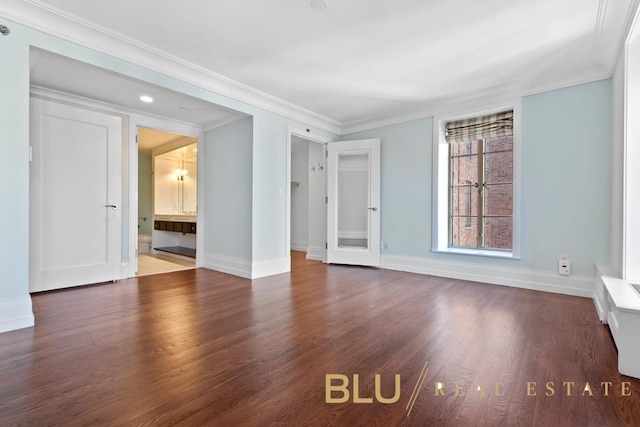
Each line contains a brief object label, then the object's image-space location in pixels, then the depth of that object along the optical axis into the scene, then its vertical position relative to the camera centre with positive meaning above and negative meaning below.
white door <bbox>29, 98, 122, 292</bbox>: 3.32 +0.16
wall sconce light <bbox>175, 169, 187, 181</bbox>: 7.39 +0.90
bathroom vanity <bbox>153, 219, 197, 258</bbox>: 5.97 -0.60
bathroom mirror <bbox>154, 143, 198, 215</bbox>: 7.05 +0.68
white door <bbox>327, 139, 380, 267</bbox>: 4.98 +0.16
